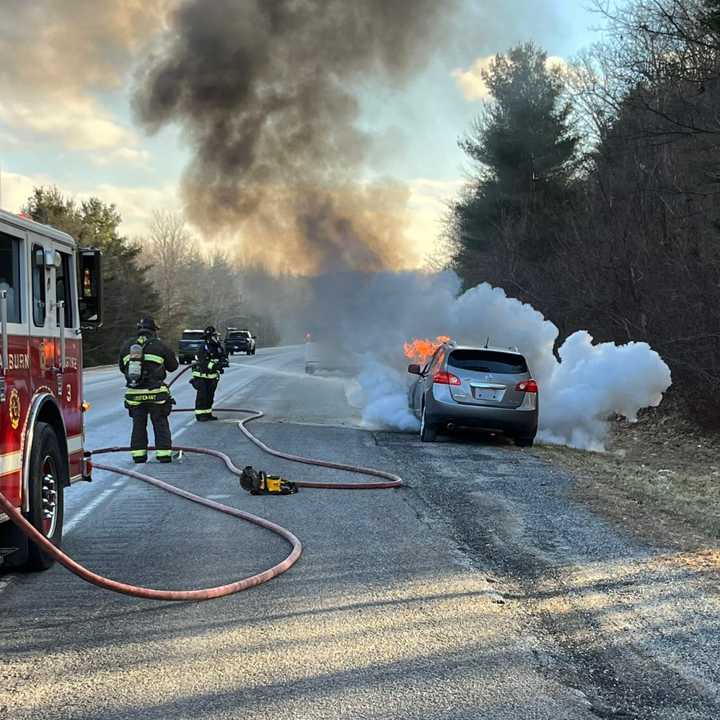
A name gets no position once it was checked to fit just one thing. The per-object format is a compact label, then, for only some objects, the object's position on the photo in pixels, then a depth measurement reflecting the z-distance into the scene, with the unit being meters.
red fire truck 5.07
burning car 12.46
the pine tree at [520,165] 30.67
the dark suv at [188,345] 41.56
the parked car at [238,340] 54.69
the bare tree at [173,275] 52.76
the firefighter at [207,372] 15.41
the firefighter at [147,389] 10.64
